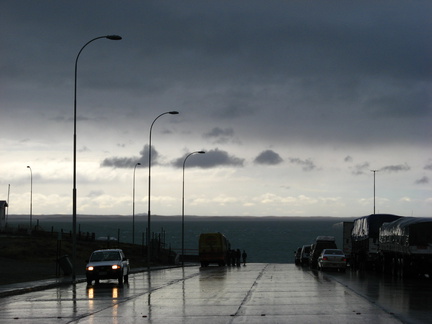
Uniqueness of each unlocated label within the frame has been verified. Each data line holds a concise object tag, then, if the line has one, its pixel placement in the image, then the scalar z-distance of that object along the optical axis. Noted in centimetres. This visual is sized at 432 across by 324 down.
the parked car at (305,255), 6925
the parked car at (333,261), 5066
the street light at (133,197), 9088
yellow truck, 6888
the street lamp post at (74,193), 3703
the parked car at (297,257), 7581
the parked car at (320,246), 5966
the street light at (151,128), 5568
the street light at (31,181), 10599
